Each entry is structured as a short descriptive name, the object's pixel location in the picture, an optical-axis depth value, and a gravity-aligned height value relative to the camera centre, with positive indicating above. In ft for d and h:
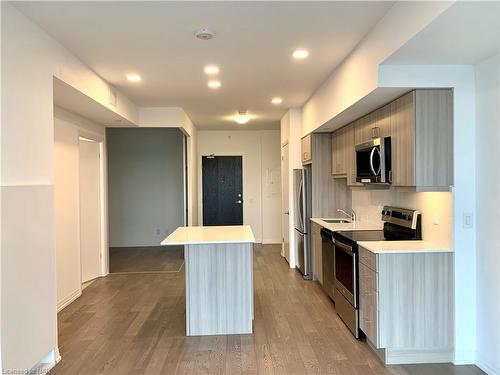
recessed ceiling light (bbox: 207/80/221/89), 14.32 +3.86
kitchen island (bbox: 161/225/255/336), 11.56 -3.28
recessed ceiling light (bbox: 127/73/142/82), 13.32 +3.86
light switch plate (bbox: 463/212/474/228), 9.34 -1.00
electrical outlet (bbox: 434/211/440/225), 10.05 -1.02
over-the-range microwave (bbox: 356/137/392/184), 10.85 +0.61
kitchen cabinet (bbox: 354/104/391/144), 11.01 +1.80
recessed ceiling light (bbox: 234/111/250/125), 19.70 +3.51
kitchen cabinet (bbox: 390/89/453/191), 9.43 +1.05
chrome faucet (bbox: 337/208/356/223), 16.60 -1.48
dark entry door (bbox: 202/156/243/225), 28.07 -0.49
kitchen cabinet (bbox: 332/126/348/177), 14.78 +1.34
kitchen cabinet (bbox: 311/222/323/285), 15.69 -3.08
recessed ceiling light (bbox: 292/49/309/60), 11.01 +3.86
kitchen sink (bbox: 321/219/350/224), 16.02 -1.73
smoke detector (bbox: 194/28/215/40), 9.33 +3.78
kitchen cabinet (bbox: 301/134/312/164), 17.80 +1.60
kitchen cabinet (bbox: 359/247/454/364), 9.48 -3.12
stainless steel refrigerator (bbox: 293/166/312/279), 17.79 -1.59
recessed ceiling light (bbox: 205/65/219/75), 12.29 +3.84
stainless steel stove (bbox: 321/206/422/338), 11.00 -2.15
